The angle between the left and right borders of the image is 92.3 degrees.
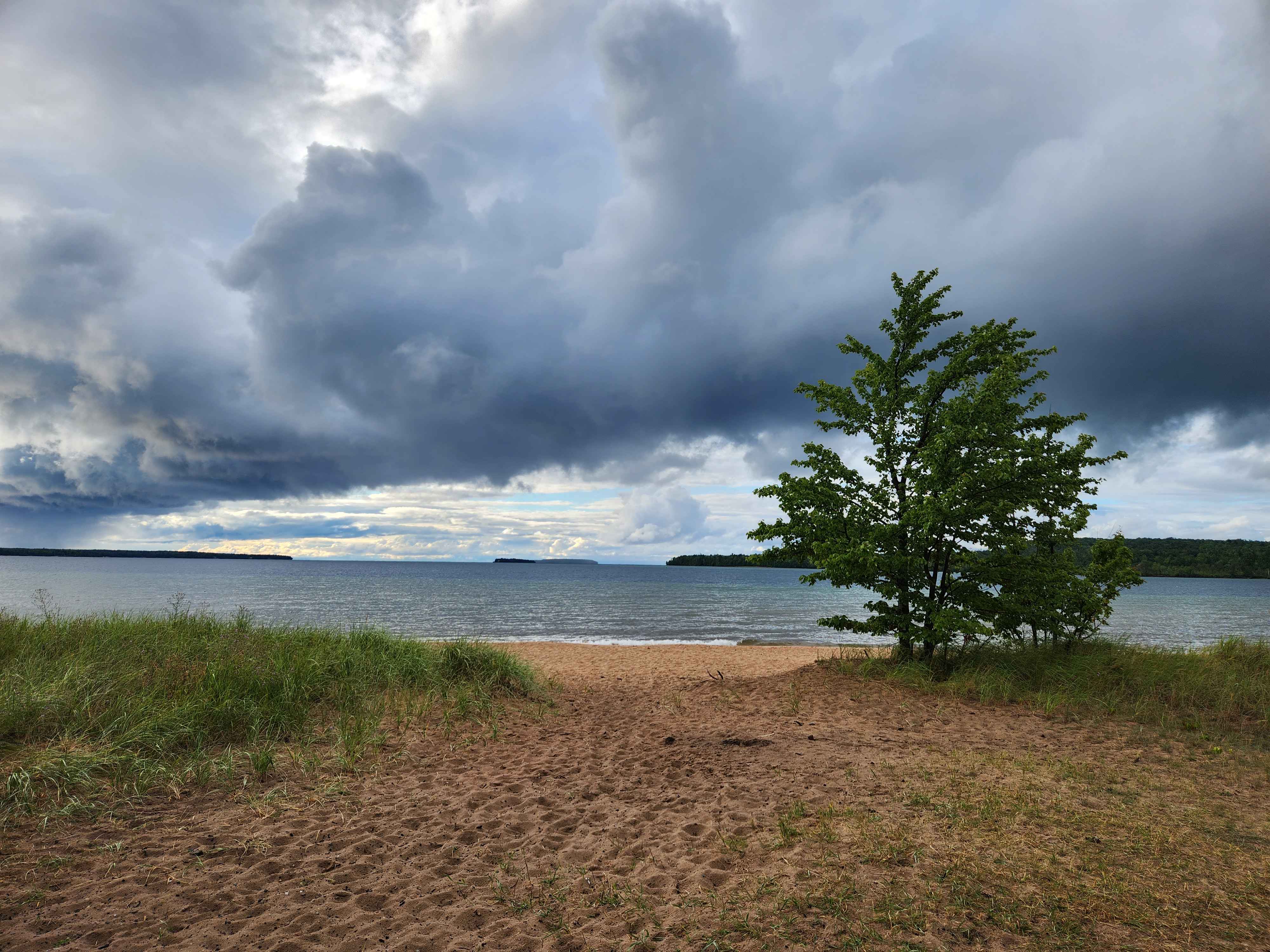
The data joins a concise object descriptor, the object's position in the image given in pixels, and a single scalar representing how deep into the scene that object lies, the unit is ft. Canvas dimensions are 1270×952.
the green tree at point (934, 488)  37.68
